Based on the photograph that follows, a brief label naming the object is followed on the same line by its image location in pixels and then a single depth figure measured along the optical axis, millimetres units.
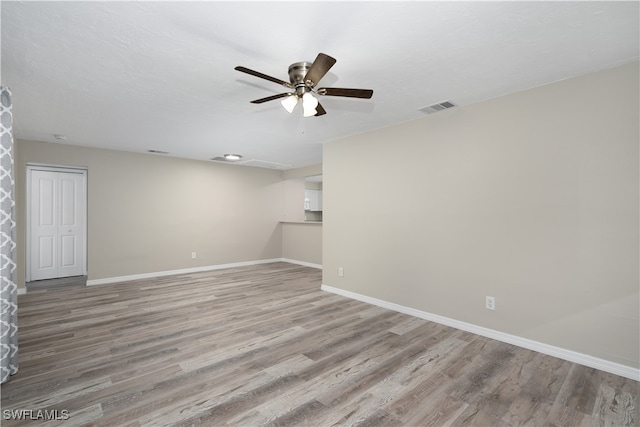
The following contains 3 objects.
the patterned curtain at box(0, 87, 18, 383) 2256
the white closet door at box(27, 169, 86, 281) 5332
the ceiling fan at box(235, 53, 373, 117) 2158
